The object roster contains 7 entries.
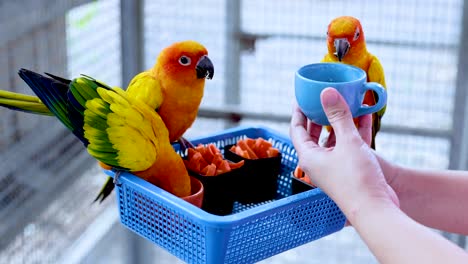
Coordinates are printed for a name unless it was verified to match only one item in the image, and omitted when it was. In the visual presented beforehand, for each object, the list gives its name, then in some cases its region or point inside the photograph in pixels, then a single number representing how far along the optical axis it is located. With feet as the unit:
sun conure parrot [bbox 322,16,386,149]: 3.57
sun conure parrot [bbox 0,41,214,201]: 3.23
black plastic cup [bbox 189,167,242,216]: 3.43
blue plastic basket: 3.15
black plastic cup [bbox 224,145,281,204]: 3.50
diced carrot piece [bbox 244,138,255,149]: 3.62
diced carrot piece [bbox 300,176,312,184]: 3.40
